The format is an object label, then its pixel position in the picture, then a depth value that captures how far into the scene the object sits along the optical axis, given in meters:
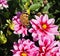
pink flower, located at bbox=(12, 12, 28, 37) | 0.62
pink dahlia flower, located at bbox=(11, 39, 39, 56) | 0.59
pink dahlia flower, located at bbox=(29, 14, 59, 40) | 0.59
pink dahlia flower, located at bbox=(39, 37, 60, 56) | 0.57
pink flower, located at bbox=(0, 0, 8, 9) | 0.70
